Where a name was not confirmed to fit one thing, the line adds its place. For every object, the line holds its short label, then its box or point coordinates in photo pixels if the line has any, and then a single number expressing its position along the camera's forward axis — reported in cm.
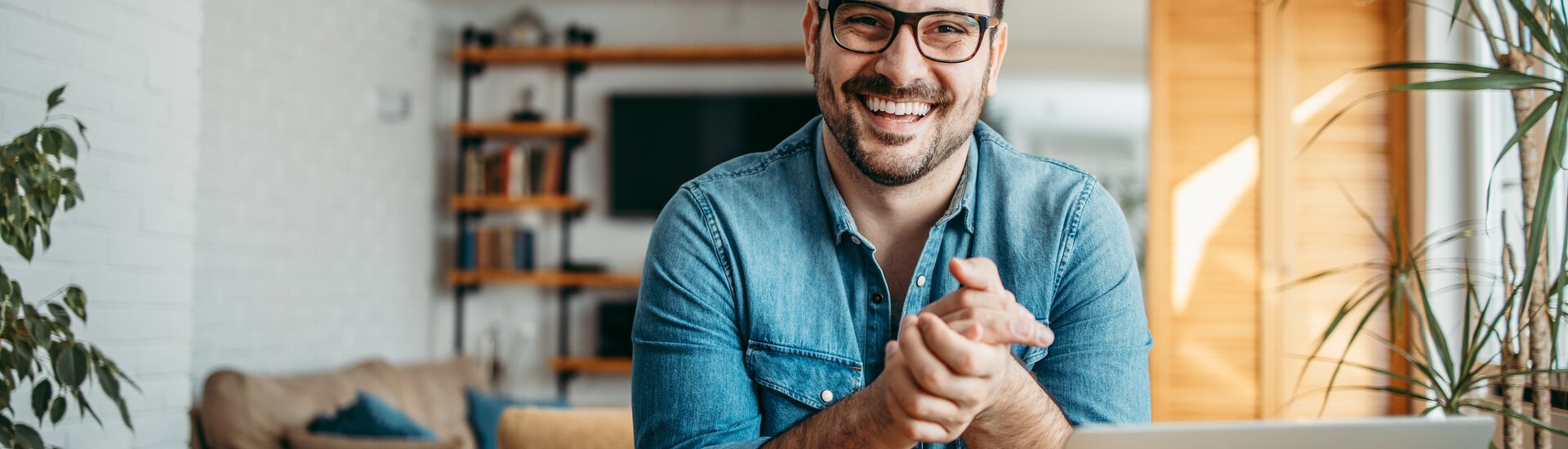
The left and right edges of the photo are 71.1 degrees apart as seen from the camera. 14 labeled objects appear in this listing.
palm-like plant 148
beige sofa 206
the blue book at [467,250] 526
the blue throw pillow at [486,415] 428
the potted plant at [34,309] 162
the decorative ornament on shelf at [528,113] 526
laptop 76
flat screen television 520
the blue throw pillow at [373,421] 309
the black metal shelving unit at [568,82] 513
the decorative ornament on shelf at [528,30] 530
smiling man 121
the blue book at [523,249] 520
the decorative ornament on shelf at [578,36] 527
